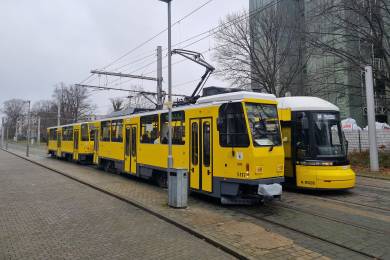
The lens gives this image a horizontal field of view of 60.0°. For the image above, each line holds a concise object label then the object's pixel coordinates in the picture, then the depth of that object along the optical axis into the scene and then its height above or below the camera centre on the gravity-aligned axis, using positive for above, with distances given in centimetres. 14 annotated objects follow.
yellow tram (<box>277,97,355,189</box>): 1052 +3
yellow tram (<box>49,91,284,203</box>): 830 +8
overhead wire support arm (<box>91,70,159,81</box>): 2205 +510
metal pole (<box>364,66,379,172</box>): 1623 +145
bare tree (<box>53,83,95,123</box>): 6931 +1011
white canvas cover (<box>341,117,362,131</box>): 2679 +180
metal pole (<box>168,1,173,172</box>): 934 +159
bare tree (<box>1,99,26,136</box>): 9300 +1160
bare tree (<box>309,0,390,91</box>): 1777 +644
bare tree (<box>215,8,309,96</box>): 2505 +720
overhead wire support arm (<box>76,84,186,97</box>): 2281 +447
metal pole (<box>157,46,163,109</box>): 2140 +479
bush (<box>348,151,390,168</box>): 1794 -71
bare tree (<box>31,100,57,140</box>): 7681 +938
